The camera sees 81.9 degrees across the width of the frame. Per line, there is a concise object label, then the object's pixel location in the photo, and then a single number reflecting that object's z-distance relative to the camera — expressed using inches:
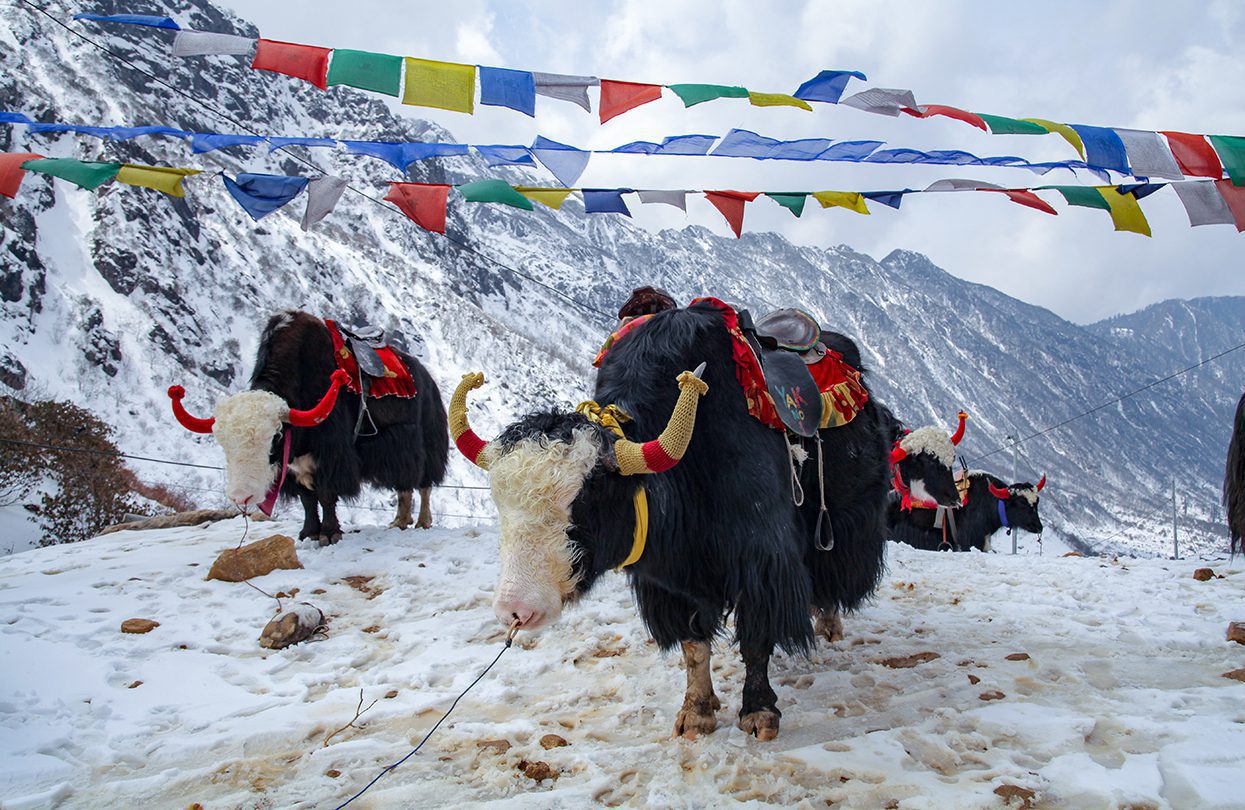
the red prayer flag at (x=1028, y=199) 164.2
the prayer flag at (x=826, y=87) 153.0
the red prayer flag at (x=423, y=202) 157.2
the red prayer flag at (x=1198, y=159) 147.2
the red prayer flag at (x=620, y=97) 154.8
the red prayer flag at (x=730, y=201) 181.0
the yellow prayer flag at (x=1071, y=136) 149.7
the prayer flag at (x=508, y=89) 147.5
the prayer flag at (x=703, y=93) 154.7
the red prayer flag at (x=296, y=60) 145.0
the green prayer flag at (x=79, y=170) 152.6
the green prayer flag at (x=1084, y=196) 156.1
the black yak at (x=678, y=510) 76.9
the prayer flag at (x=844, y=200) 176.2
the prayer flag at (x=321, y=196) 157.1
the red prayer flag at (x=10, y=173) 153.9
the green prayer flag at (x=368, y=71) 142.6
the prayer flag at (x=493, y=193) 159.2
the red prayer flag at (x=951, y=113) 154.6
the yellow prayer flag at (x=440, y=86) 144.3
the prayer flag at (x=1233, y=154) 145.6
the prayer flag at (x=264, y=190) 157.2
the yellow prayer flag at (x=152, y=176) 156.0
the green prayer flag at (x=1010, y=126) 153.8
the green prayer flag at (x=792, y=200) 176.2
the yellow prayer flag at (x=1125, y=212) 155.8
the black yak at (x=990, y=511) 367.6
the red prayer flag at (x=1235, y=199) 149.9
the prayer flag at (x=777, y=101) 155.7
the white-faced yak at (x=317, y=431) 177.3
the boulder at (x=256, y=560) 174.4
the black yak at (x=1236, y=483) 140.8
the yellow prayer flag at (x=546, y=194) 161.9
